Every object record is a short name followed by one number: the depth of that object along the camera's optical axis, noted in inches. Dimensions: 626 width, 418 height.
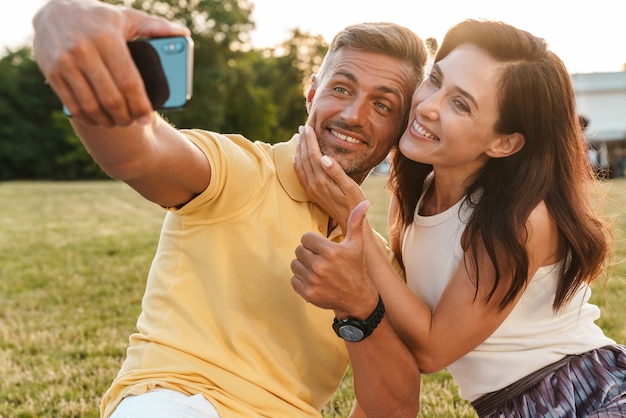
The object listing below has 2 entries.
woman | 101.4
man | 89.8
